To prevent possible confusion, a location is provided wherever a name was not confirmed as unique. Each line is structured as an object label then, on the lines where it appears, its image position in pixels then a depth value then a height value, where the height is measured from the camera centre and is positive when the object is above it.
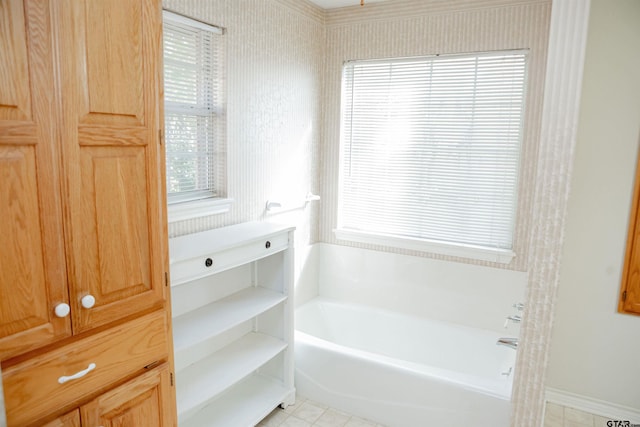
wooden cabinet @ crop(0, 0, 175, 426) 1.06 -0.18
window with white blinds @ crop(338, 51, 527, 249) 2.84 +0.04
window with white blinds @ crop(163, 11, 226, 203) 2.16 +0.20
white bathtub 2.26 -1.31
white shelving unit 2.01 -0.86
